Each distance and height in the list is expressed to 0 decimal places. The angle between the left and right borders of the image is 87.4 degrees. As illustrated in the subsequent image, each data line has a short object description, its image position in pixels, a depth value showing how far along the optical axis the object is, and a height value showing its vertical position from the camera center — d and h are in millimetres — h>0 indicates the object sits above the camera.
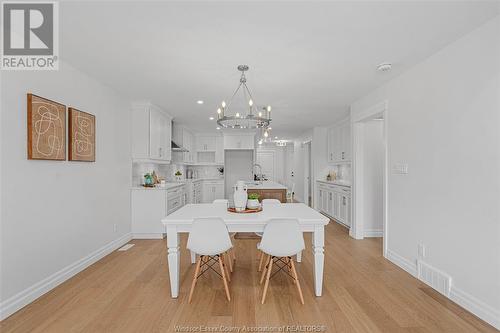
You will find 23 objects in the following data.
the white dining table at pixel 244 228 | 2588 -627
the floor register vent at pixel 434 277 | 2609 -1185
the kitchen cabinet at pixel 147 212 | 4758 -842
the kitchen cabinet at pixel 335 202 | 5503 -852
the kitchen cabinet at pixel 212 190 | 8445 -777
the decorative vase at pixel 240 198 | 3000 -367
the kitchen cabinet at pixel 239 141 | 8320 +795
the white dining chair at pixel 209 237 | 2441 -678
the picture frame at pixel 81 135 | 3076 +384
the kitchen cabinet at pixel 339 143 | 6109 +570
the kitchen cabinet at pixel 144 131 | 4781 +640
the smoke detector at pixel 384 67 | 3026 +1167
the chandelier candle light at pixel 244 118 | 3084 +586
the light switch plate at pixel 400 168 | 3320 -29
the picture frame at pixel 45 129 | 2506 +383
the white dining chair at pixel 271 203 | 3656 -536
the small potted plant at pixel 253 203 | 3094 -439
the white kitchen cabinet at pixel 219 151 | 8492 +486
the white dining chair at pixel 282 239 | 2430 -685
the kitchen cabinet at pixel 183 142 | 7003 +673
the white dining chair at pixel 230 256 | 3316 -1228
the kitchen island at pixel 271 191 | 5613 -545
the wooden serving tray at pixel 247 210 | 2950 -512
